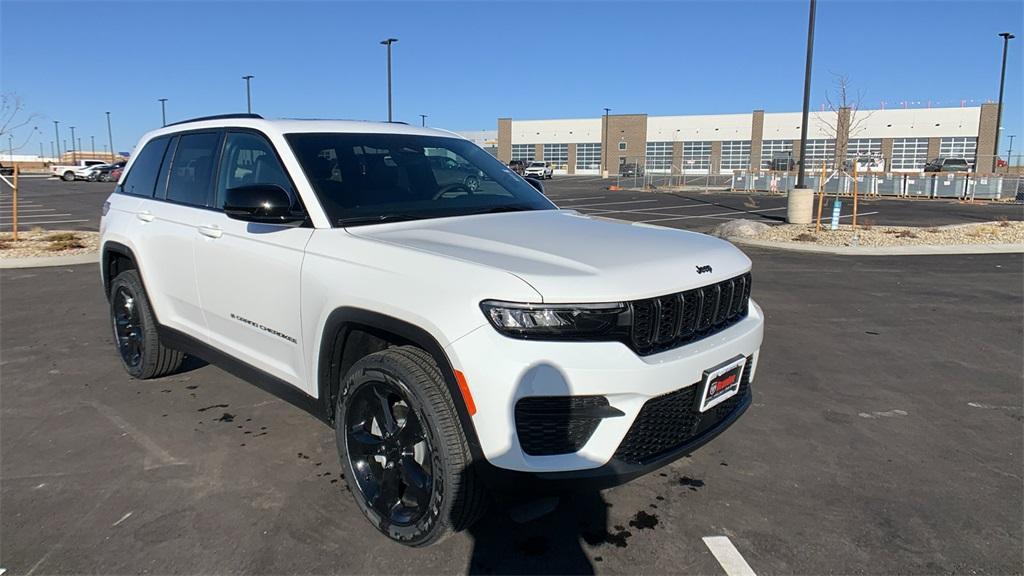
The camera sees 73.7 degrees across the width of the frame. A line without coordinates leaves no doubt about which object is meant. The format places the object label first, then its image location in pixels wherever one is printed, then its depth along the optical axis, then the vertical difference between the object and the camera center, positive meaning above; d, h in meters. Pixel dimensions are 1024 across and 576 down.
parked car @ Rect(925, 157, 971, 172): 44.41 +1.27
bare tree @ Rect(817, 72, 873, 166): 25.06 +2.28
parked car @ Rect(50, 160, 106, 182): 49.37 +0.48
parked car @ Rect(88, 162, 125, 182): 49.00 +0.21
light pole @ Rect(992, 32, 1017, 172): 33.75 +5.43
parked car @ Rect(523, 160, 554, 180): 55.51 +0.89
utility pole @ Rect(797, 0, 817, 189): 17.45 +2.92
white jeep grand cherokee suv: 2.50 -0.56
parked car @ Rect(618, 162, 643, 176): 61.44 +1.10
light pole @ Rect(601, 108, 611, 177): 78.64 +4.09
